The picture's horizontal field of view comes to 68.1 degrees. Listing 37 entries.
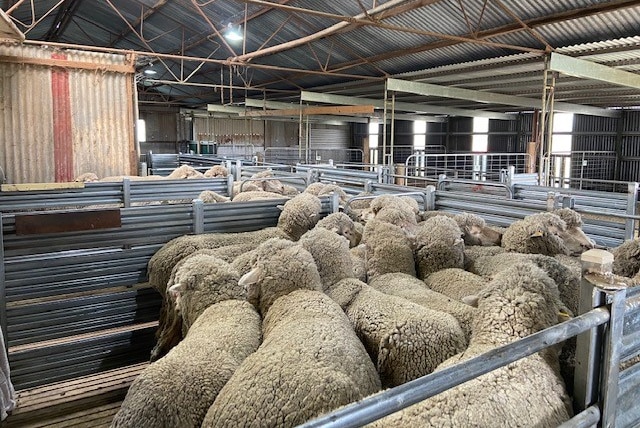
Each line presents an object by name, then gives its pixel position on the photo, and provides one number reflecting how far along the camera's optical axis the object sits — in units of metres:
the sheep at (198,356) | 2.23
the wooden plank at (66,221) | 3.73
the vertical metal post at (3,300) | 3.53
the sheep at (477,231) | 5.05
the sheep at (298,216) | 5.07
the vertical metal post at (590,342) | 1.69
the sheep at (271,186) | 8.85
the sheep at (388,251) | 4.24
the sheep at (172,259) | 3.78
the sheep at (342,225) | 4.77
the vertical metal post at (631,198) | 5.73
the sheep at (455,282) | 3.63
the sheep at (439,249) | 4.23
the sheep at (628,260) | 3.62
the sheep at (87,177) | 7.78
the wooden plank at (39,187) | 5.82
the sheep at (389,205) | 5.40
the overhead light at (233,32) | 11.62
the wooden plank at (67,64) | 7.76
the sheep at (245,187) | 7.82
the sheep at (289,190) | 8.72
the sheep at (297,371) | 1.95
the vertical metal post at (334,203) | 5.64
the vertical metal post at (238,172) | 9.44
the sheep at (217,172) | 8.95
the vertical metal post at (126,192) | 6.38
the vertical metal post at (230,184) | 7.75
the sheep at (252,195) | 6.91
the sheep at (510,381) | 1.69
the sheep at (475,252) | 4.45
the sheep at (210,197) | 6.54
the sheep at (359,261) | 4.13
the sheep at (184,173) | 8.84
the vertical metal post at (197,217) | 4.73
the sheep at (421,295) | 2.89
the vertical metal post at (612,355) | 1.68
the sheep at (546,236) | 4.46
